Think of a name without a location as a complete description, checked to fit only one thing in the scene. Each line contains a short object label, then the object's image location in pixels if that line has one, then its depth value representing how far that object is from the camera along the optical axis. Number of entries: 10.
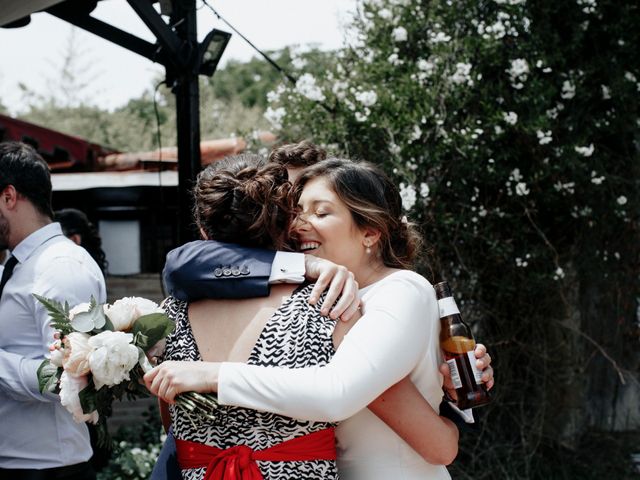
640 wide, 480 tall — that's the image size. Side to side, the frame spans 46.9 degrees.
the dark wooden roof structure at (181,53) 4.66
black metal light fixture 4.91
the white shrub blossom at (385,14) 5.94
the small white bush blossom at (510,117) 5.28
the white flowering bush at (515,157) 5.41
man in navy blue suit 1.86
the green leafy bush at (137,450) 5.33
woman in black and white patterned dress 1.82
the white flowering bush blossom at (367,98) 5.38
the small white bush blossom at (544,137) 5.29
